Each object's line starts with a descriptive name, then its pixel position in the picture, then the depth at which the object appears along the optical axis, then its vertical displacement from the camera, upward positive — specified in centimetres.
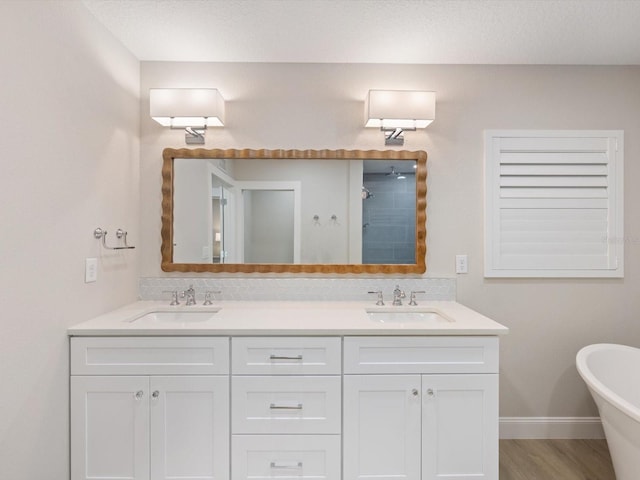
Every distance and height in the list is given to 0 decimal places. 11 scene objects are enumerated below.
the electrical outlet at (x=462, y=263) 249 -14
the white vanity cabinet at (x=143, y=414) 178 -78
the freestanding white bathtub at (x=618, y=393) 170 -75
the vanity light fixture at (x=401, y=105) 228 +78
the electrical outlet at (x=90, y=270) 191 -15
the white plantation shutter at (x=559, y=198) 246 +27
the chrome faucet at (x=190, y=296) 234 -33
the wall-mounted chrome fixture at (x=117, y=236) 199 +2
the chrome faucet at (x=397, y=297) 236 -34
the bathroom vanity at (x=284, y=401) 178 -73
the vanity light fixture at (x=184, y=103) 228 +79
